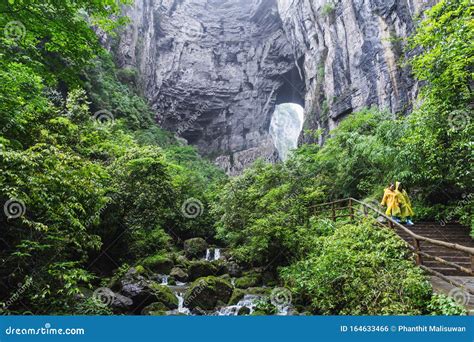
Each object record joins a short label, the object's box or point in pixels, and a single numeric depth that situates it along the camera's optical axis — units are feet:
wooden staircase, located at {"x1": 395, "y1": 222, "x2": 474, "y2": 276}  22.17
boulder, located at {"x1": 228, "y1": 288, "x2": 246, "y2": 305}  31.37
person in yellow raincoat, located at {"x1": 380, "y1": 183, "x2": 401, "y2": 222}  30.26
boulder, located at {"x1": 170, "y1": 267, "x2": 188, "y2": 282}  41.61
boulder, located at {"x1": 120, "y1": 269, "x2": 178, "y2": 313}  28.84
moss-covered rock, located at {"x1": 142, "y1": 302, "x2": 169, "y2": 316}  28.22
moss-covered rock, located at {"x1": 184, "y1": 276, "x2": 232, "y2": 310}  30.89
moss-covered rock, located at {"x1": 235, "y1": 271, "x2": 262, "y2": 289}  36.62
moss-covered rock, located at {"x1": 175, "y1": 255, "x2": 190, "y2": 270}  46.03
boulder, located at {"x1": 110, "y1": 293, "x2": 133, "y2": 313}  26.86
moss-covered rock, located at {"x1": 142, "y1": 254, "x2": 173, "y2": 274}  42.85
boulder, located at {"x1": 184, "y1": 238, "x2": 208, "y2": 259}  55.72
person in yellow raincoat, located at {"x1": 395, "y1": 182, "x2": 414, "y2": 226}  30.32
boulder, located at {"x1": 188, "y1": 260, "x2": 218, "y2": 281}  42.52
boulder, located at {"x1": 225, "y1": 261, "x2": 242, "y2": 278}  42.50
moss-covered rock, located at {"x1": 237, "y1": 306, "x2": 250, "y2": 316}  28.67
